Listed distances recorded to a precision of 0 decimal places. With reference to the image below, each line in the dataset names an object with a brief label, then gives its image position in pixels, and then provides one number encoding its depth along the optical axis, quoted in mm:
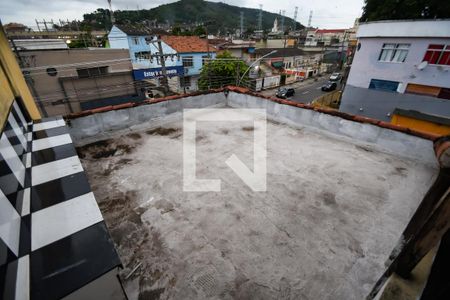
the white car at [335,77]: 28172
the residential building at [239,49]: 27922
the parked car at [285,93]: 22781
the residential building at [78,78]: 12677
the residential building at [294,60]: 29984
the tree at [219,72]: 18188
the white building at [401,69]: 11594
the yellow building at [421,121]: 12234
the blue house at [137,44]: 22922
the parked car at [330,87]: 25788
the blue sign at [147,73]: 14796
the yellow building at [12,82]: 2915
